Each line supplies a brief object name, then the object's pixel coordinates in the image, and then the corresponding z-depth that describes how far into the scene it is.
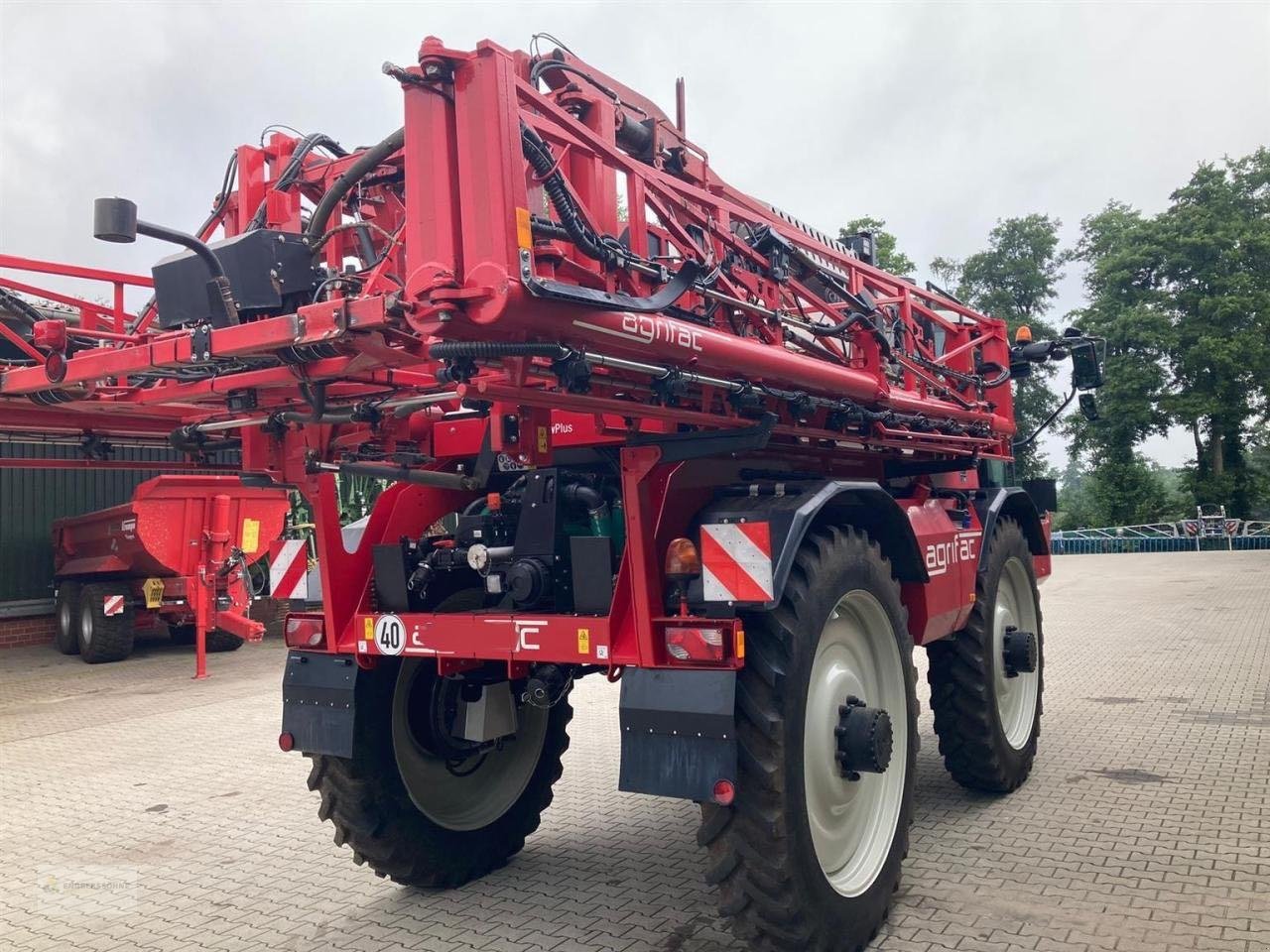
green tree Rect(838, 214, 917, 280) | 36.81
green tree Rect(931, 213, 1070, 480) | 44.22
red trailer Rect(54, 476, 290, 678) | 11.27
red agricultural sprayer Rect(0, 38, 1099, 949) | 2.83
